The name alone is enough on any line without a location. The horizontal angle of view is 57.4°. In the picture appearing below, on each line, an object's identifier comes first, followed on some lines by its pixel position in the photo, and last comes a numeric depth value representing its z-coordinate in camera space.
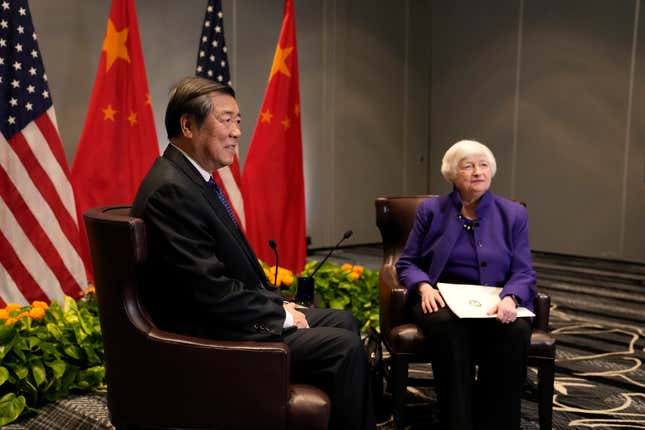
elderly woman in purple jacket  2.18
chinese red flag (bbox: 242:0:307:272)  4.98
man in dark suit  1.62
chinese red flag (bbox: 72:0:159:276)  3.99
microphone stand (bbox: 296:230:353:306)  2.54
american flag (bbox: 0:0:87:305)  3.55
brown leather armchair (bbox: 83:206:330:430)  1.58
